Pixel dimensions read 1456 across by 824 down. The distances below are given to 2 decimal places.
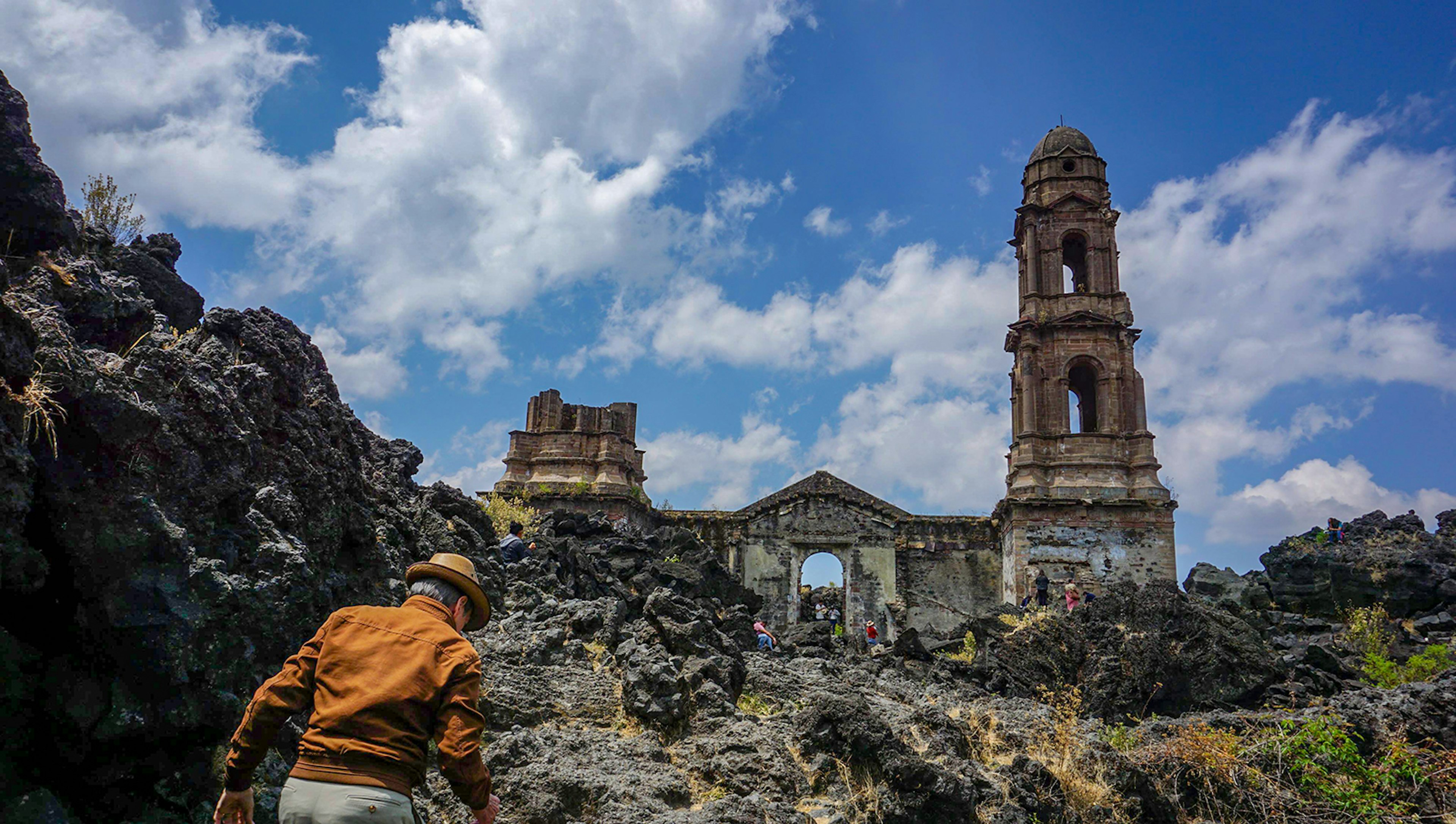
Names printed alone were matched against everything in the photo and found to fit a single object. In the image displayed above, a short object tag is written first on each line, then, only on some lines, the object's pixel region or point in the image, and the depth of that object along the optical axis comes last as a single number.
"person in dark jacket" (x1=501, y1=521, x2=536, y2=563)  12.48
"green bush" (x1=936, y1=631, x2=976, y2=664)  15.91
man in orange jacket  3.11
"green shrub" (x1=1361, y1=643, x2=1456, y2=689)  15.25
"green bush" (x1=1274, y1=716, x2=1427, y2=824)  7.47
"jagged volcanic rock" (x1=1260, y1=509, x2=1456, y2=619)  19.94
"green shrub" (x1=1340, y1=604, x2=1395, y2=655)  17.92
